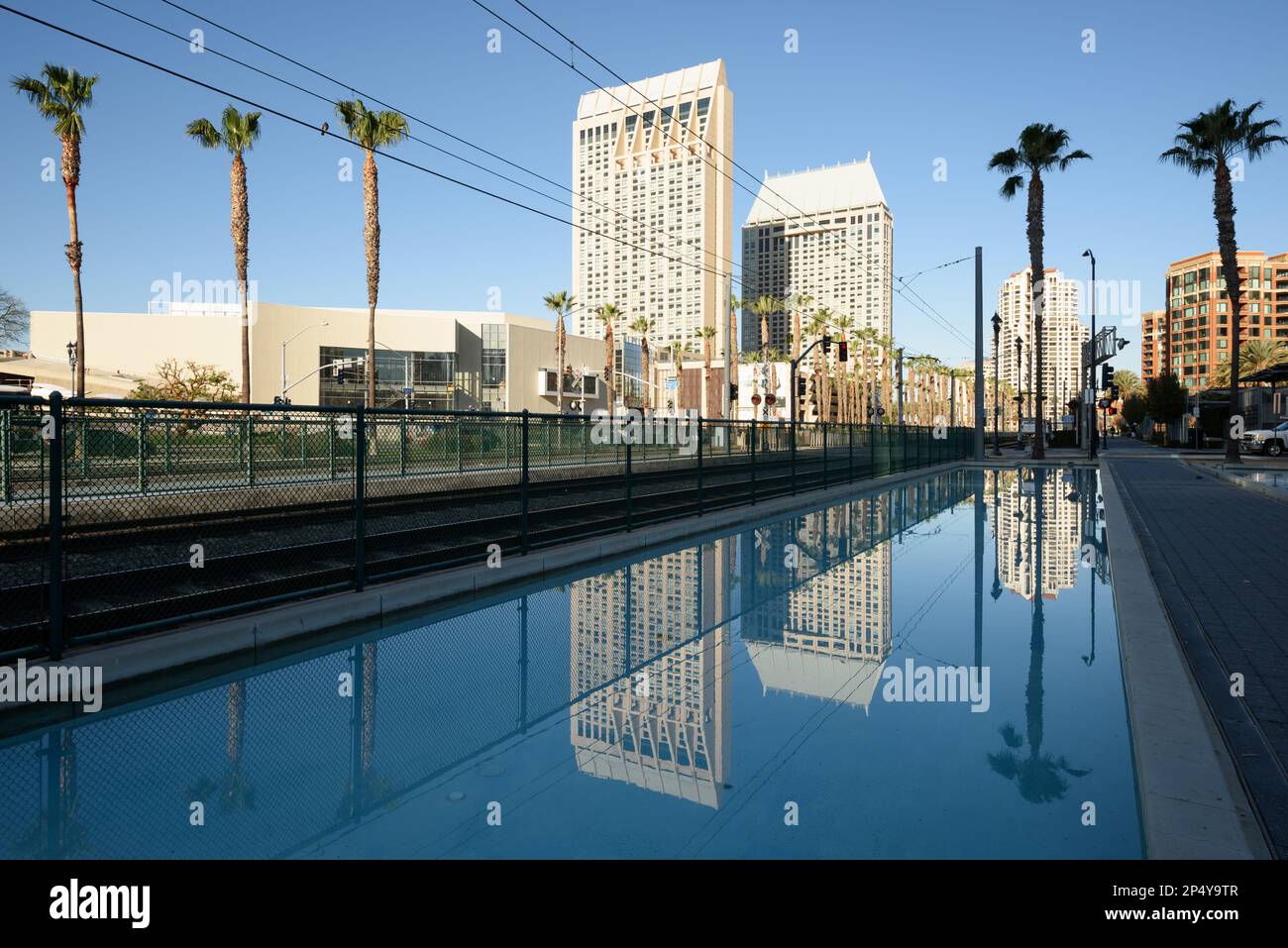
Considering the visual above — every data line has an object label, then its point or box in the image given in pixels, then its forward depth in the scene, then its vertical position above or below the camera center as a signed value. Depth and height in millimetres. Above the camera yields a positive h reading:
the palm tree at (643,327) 85375 +12663
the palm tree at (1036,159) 39062 +14084
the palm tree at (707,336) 97250 +13615
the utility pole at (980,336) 37750 +5068
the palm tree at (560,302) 66688 +11949
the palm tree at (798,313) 87569 +14966
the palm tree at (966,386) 160050 +12498
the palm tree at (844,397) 95962 +7420
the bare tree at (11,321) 54750 +8824
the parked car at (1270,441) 44125 +89
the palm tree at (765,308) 75562 +13106
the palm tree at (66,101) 31312 +13766
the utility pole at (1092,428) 44094 +832
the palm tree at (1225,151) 35281 +13197
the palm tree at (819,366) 88438 +10596
